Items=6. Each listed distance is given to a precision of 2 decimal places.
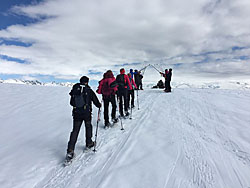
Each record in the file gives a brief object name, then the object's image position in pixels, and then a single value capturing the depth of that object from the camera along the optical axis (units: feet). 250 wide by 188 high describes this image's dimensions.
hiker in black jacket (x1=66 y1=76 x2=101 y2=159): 12.21
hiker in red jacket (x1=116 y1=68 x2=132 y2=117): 21.53
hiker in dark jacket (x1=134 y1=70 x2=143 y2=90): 49.87
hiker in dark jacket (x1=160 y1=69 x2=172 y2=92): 46.10
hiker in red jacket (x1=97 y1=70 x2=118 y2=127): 18.12
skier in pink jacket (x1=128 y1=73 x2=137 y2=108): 25.37
